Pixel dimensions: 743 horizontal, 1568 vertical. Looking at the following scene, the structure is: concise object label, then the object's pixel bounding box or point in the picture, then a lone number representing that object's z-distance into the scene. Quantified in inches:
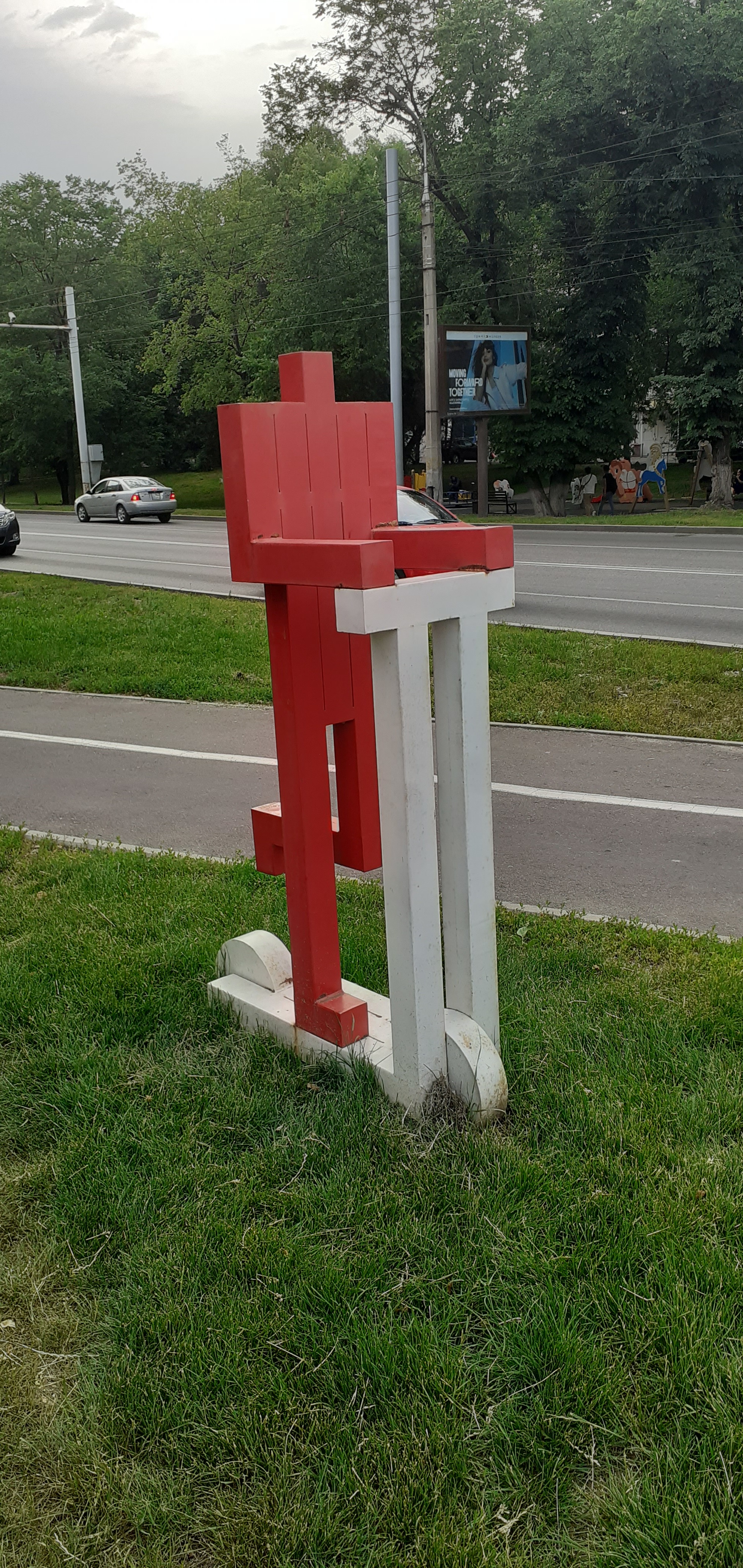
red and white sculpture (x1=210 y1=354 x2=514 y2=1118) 120.8
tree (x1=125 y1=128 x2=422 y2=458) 1493.6
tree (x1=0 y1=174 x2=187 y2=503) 1978.3
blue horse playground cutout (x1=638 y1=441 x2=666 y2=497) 1304.1
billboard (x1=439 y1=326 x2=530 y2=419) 1074.7
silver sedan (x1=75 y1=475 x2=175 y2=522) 1288.1
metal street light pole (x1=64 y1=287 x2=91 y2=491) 1694.1
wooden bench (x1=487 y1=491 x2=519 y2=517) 1354.6
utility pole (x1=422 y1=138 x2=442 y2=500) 1046.4
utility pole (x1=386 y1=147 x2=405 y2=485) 1027.3
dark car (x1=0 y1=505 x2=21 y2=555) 837.8
